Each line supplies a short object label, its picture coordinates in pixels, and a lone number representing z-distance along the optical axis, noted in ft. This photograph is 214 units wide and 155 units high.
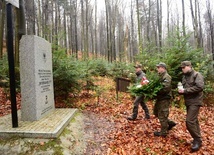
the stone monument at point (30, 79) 18.43
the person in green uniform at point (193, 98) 15.17
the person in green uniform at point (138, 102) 22.44
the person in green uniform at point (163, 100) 17.01
